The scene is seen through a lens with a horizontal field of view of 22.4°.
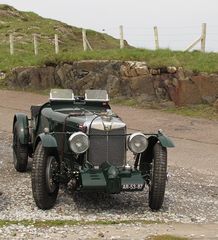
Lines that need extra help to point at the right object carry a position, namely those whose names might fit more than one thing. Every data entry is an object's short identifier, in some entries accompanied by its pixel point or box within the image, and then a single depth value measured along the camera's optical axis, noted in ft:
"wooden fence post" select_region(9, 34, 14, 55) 103.41
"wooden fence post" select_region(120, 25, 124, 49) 82.26
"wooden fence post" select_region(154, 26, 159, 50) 80.53
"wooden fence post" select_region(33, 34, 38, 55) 98.16
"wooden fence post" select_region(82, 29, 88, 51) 87.45
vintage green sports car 25.09
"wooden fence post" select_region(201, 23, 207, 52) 72.76
